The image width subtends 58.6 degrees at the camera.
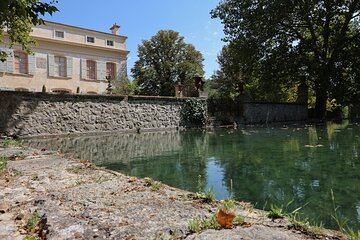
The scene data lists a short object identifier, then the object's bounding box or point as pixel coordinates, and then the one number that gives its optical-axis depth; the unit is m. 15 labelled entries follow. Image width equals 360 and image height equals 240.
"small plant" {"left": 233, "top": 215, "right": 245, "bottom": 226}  1.94
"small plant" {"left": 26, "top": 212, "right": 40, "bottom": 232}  2.11
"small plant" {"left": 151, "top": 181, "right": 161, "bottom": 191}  2.98
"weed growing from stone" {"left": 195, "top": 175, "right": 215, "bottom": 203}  2.52
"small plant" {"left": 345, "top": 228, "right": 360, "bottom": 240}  1.62
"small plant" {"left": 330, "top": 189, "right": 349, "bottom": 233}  2.61
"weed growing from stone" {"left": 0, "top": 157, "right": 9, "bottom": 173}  4.08
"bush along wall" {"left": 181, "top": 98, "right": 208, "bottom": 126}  16.69
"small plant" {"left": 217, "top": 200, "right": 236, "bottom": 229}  1.88
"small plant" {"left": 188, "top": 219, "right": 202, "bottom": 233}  1.85
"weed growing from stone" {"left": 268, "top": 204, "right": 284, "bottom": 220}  2.08
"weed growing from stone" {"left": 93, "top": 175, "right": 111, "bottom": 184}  3.33
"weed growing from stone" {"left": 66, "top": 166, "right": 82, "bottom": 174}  3.96
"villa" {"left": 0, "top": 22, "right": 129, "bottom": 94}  22.72
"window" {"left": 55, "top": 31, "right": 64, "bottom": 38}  24.52
